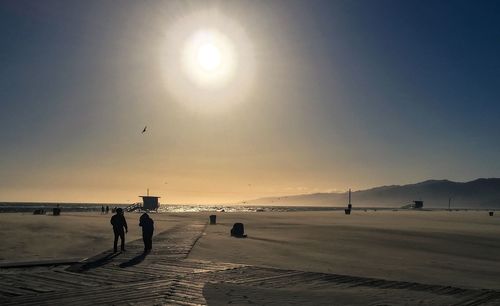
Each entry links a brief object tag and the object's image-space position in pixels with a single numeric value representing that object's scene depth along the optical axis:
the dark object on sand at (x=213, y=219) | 43.24
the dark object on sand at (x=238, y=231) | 28.47
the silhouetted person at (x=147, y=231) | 18.22
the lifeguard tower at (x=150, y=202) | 120.88
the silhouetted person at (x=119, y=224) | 18.39
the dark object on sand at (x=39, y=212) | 73.41
